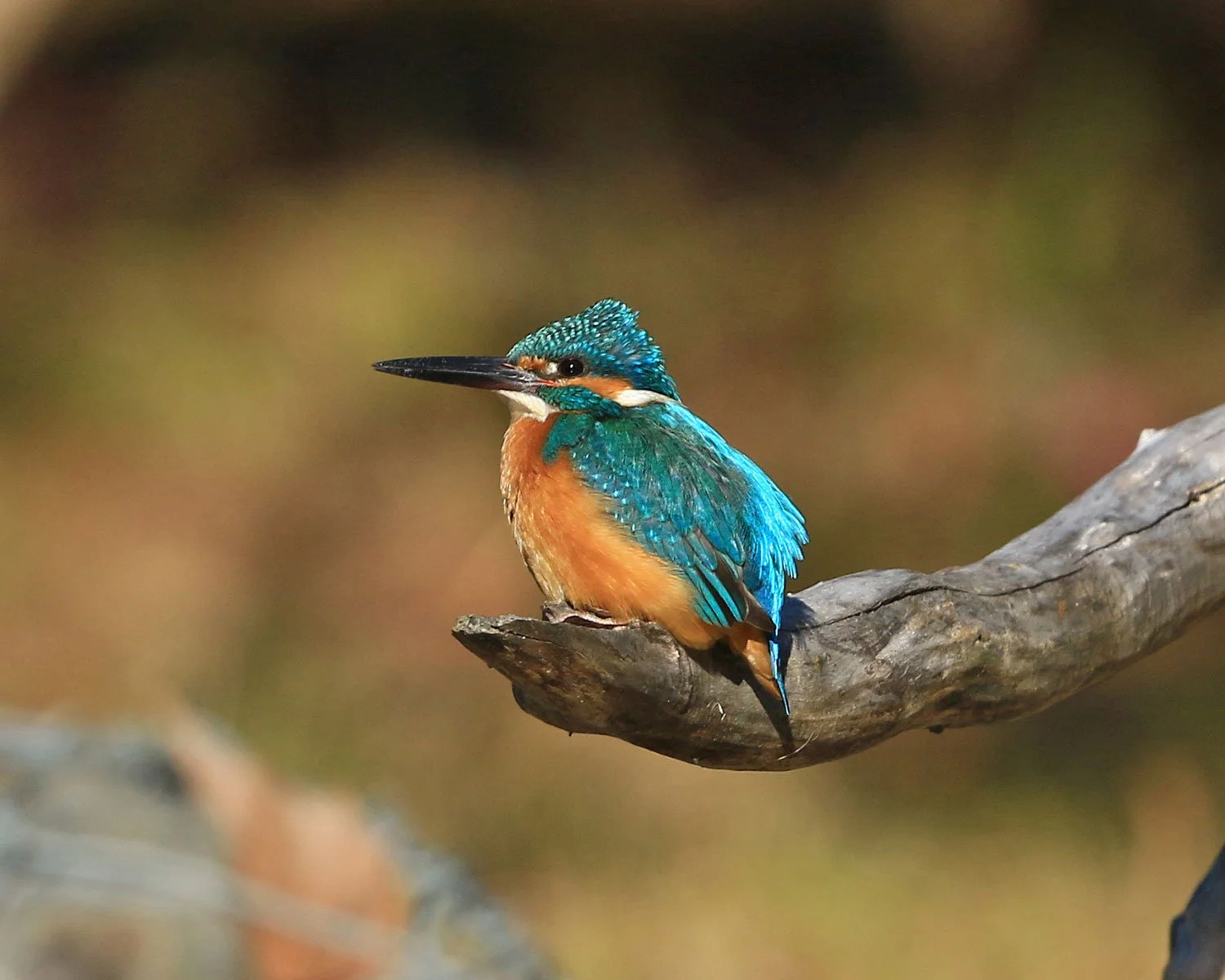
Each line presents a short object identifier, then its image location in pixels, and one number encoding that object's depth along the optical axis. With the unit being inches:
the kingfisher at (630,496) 225.1
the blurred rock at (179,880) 229.8
